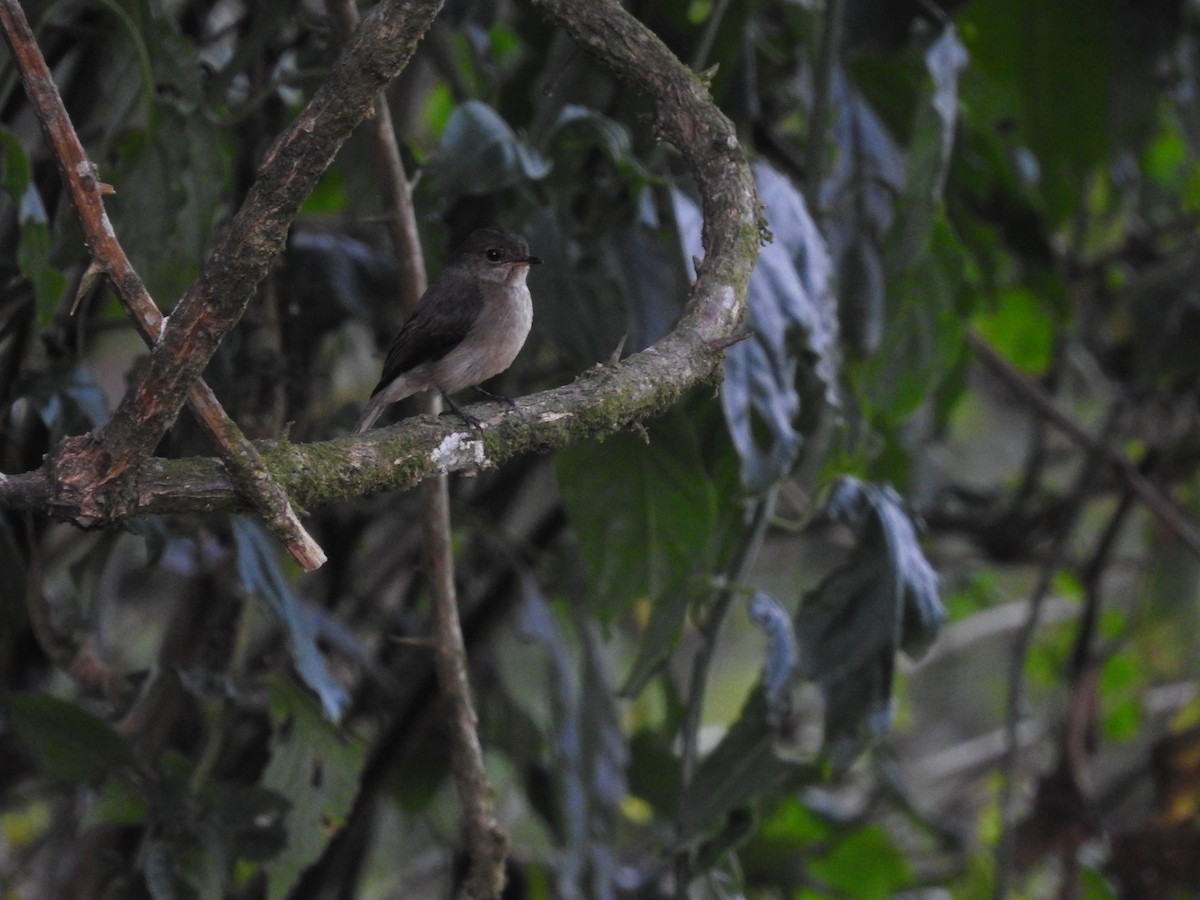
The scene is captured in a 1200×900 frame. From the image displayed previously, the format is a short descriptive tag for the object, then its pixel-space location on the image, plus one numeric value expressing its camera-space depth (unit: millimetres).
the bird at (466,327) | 6531
